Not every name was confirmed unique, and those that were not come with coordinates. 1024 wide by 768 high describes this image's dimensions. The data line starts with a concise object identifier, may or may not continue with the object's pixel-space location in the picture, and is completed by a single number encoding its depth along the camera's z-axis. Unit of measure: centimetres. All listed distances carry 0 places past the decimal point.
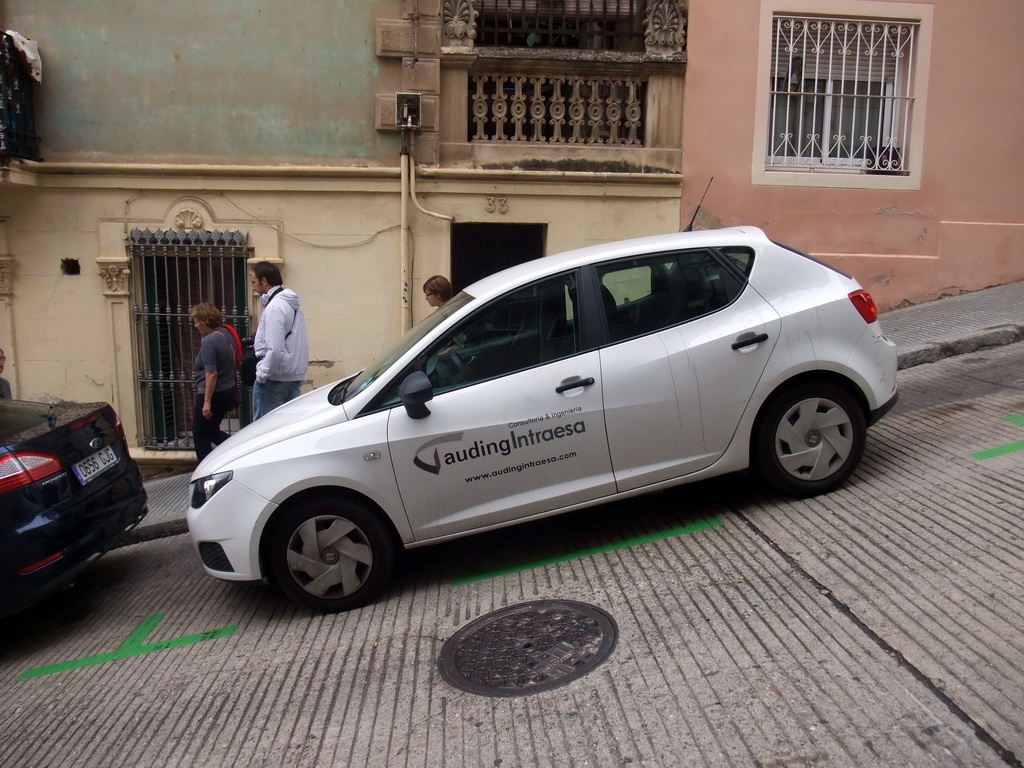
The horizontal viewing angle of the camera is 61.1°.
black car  483
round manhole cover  368
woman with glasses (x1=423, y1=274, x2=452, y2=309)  736
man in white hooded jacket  701
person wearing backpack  724
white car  463
